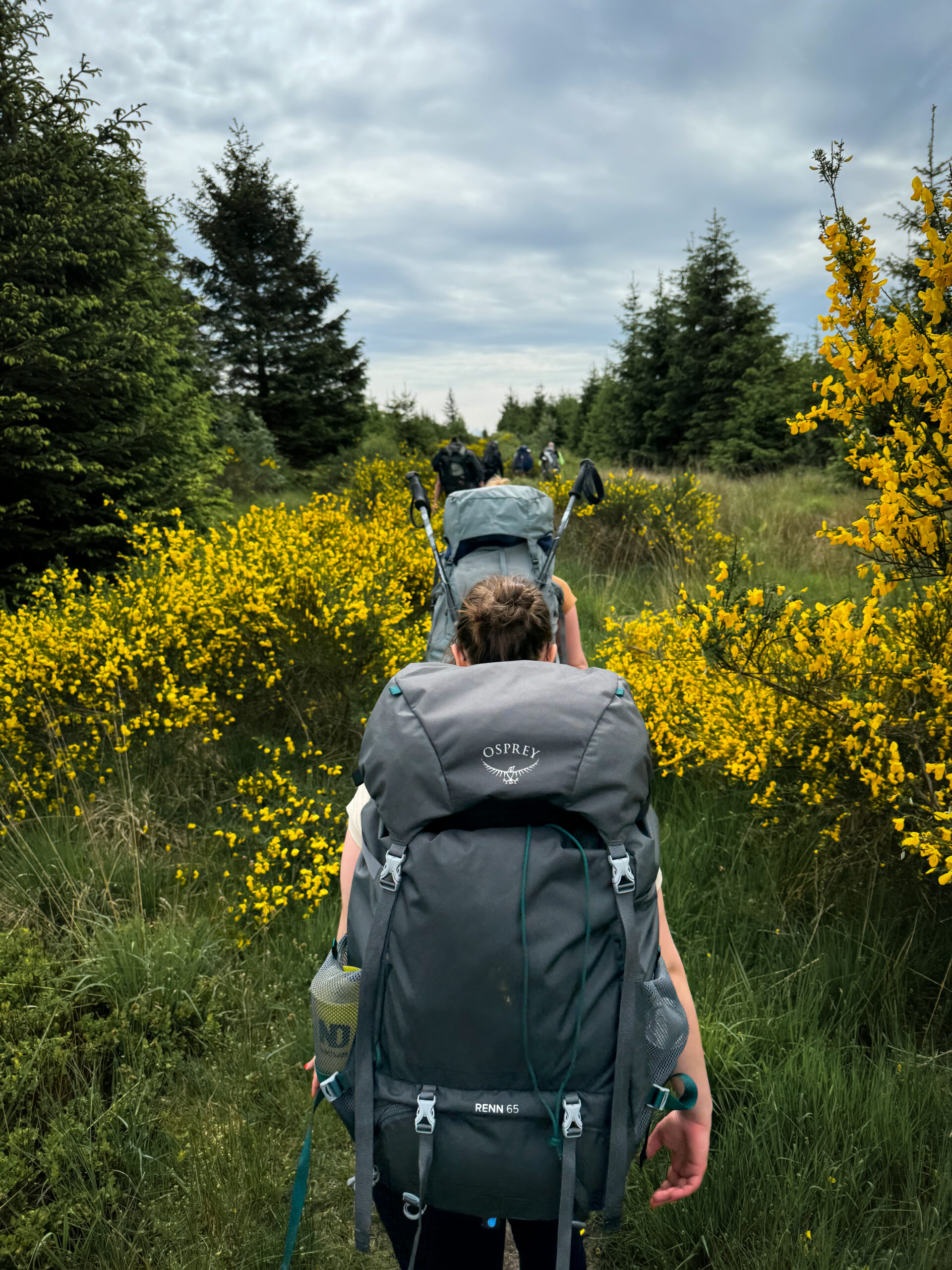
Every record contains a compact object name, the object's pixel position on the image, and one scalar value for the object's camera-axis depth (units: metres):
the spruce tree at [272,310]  16.53
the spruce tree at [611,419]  20.69
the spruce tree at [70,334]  5.46
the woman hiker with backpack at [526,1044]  1.04
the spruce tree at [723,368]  15.97
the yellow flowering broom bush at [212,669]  3.55
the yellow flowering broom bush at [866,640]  1.93
